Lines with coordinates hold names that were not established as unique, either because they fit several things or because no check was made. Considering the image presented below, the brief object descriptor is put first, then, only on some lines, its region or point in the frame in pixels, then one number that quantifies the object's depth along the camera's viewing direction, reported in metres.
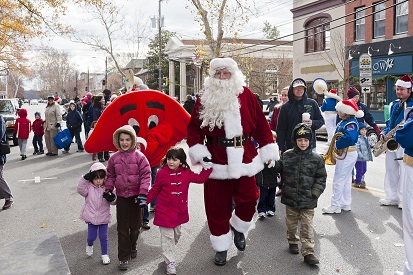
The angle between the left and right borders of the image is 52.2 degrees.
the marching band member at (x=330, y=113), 10.40
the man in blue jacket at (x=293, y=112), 6.13
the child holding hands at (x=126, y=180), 4.48
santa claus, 4.49
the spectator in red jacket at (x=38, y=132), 13.43
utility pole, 33.12
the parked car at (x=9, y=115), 15.96
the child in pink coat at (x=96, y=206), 4.60
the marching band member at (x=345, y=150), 6.16
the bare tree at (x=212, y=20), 22.03
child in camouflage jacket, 4.60
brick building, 21.77
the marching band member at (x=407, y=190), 3.74
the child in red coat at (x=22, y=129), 12.76
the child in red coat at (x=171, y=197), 4.28
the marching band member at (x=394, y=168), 6.07
